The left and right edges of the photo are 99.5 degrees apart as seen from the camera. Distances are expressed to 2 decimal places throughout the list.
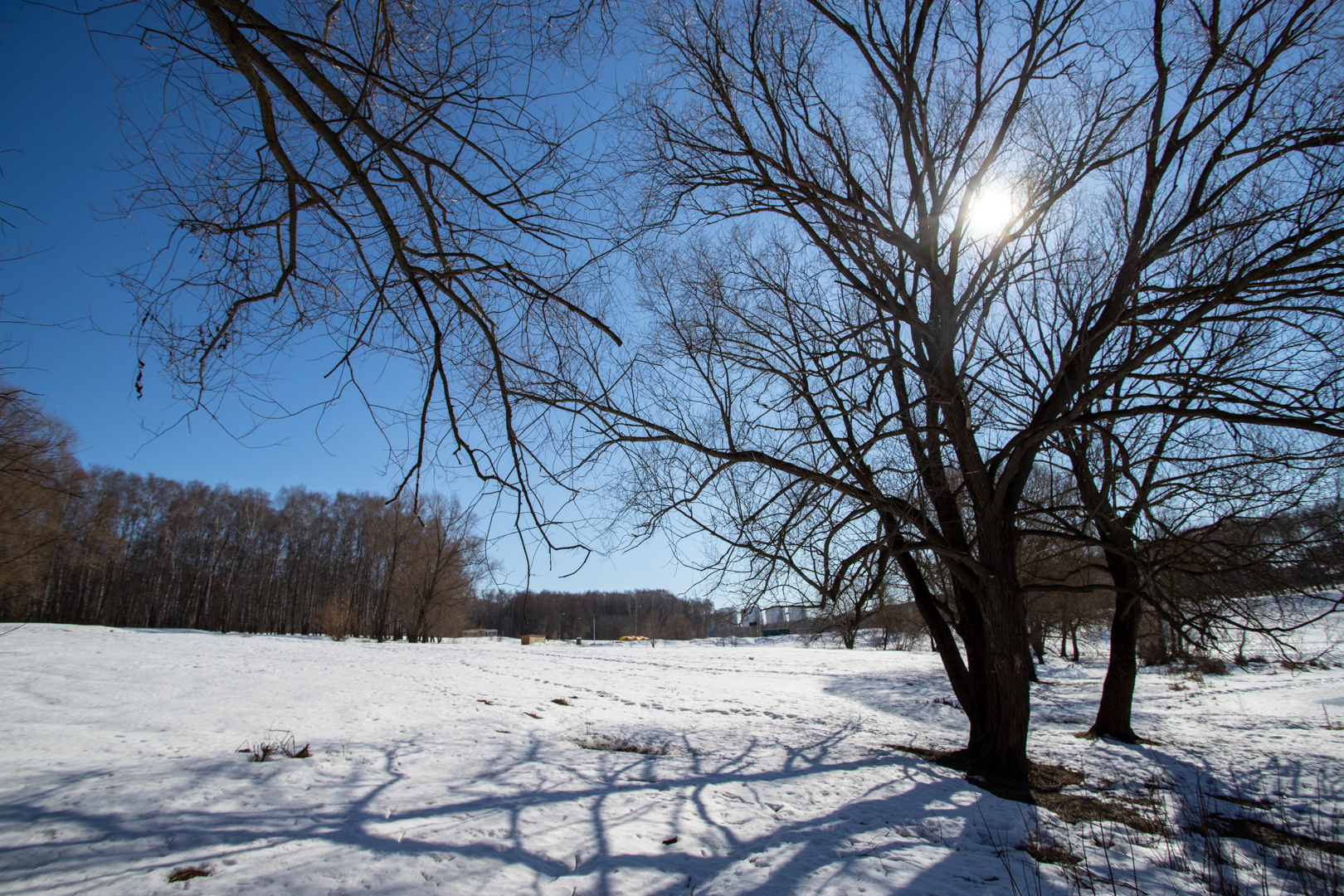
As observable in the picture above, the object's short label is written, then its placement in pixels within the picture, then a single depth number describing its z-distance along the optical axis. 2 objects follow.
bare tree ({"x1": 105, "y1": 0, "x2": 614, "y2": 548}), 2.08
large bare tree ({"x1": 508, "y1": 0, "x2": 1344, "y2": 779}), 5.36
